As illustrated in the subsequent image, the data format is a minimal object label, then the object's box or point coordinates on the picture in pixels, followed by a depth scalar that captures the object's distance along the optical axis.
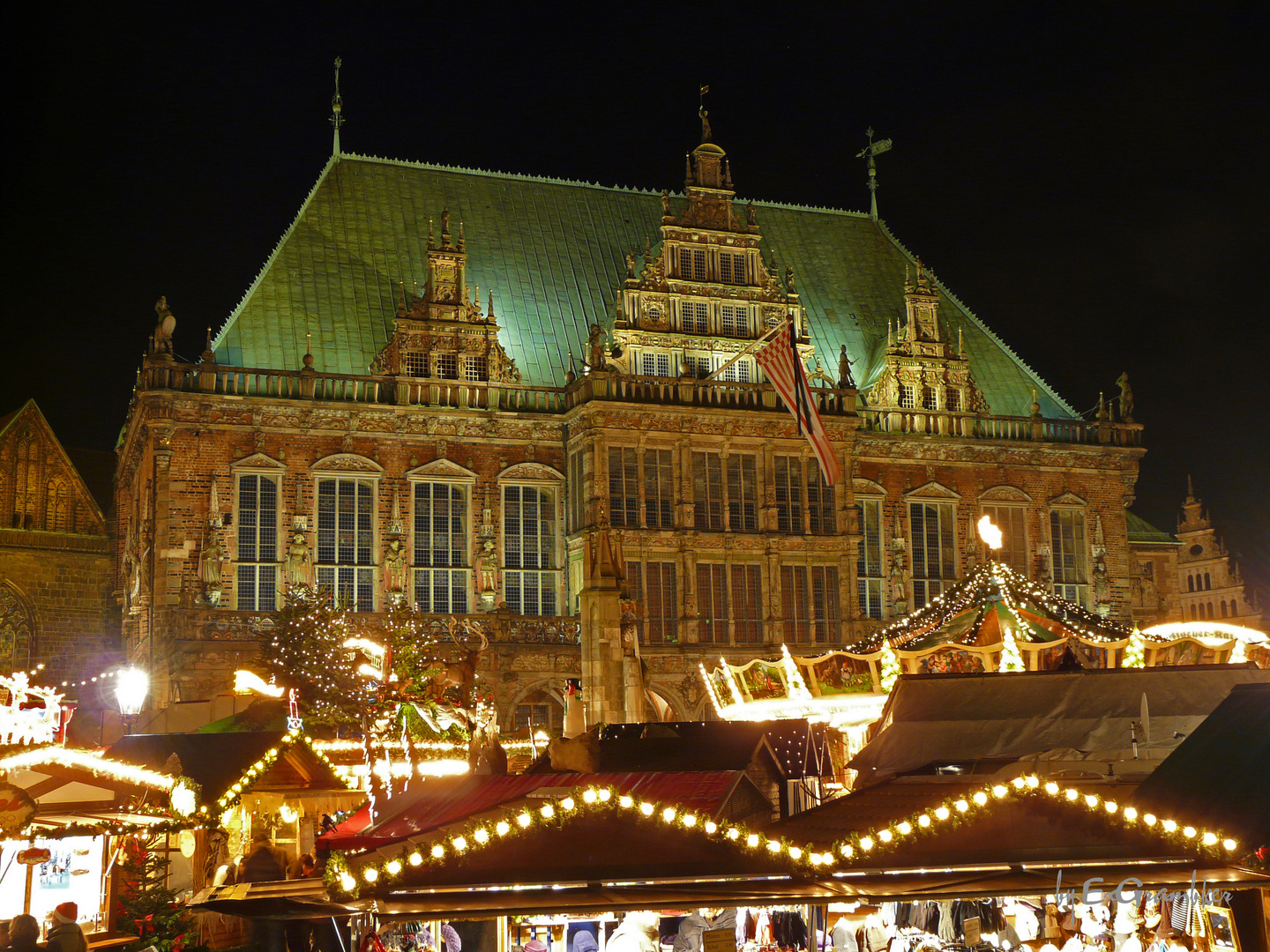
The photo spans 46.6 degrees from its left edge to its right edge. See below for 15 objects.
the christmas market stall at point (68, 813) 15.94
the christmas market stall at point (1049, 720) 16.78
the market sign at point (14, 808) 15.66
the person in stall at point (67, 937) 11.01
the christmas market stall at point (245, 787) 21.31
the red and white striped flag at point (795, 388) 28.80
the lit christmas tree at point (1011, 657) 22.22
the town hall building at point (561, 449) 34.00
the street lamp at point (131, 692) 34.03
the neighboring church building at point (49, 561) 42.72
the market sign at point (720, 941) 10.93
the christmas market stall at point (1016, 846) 9.88
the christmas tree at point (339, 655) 26.97
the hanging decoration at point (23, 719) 19.84
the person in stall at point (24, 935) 10.32
